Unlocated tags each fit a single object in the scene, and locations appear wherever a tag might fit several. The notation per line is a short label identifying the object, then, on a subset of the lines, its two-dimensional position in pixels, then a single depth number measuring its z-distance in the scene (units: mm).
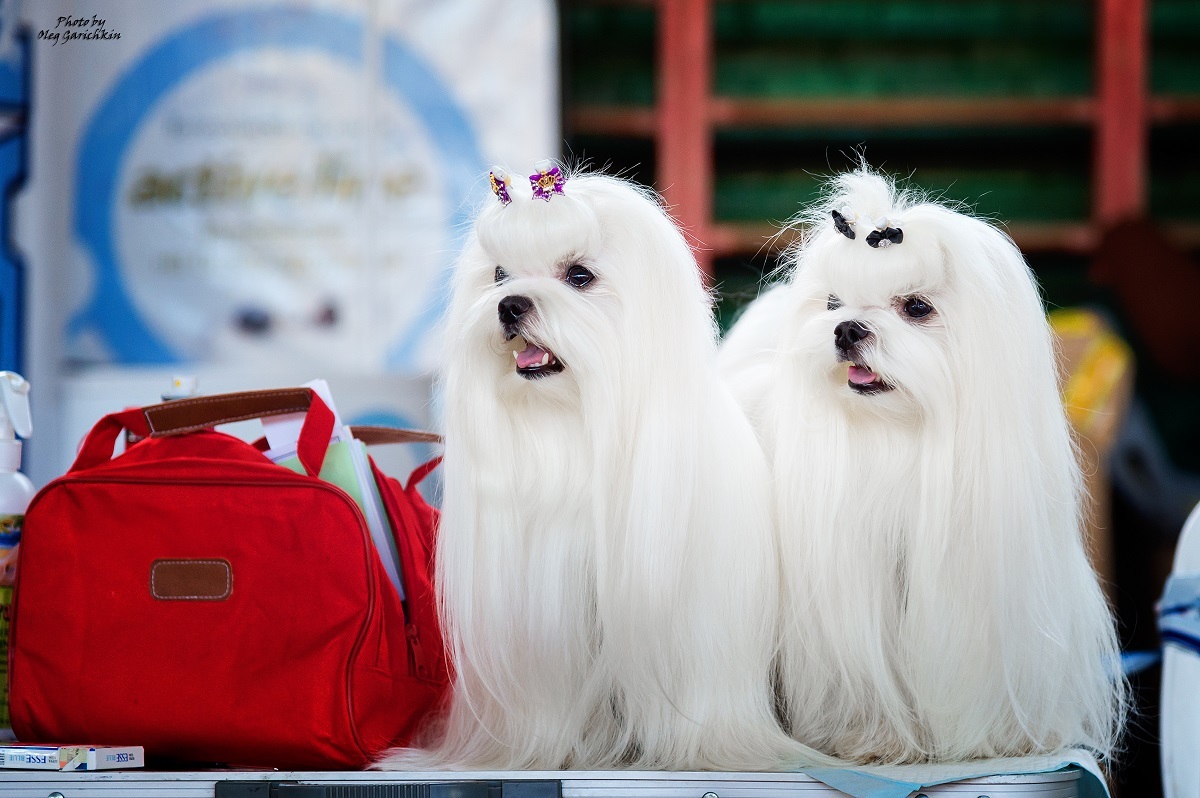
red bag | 2023
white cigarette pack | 1993
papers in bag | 2117
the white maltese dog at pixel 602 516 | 2000
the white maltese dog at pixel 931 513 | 2005
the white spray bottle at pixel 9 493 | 2079
